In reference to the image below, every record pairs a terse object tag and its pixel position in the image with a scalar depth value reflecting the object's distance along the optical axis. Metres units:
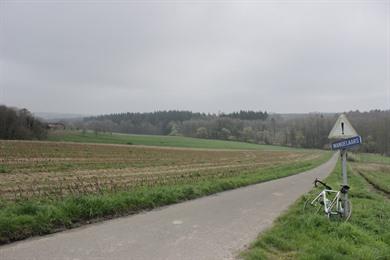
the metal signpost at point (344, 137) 9.62
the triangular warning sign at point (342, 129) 9.84
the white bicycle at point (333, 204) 10.04
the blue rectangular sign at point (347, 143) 9.55
